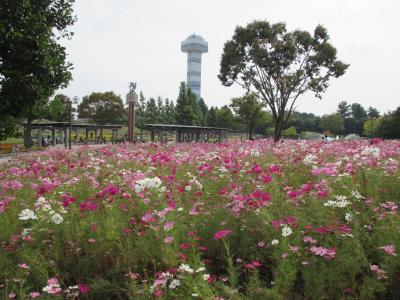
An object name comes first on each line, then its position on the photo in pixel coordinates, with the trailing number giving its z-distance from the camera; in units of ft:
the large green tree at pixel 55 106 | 63.67
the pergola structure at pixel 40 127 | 121.08
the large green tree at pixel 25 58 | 39.22
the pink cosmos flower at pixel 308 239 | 9.34
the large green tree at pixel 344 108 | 448.41
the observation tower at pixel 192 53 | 644.27
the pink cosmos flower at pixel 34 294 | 8.43
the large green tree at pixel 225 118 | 269.03
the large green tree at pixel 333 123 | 333.21
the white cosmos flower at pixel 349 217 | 10.36
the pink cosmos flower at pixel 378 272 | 8.46
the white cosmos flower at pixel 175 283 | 8.14
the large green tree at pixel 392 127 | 166.20
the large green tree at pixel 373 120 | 284.74
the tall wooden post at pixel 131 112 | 91.99
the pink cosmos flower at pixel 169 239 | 9.18
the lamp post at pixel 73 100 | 127.05
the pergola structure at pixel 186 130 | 134.97
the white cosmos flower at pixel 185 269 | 8.28
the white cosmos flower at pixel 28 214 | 10.71
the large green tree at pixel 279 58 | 91.61
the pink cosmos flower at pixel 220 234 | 9.16
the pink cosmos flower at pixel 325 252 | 8.78
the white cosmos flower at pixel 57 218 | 11.06
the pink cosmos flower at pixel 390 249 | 8.61
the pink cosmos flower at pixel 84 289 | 8.64
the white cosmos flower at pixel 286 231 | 9.53
